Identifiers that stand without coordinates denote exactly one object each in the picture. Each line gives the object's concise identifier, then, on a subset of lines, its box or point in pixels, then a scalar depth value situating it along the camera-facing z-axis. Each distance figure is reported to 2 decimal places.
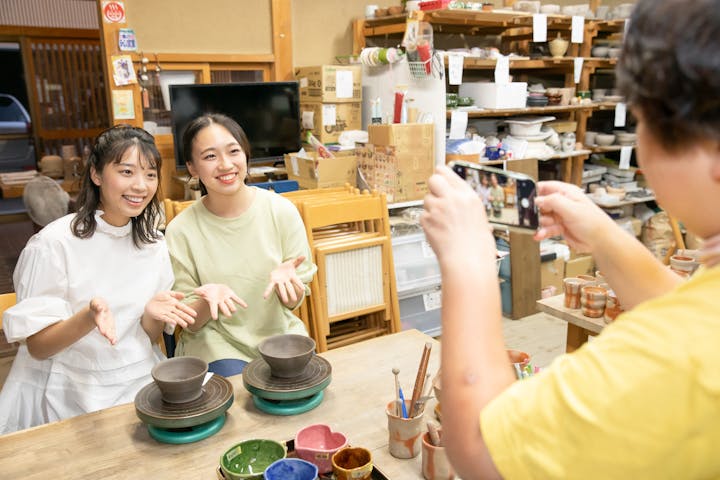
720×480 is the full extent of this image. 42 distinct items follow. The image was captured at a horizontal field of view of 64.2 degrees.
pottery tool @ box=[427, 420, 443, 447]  1.11
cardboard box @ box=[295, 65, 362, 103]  3.72
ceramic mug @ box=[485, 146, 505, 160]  3.94
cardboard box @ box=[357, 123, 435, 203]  3.31
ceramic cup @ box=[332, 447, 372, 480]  1.05
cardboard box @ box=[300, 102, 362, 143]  3.80
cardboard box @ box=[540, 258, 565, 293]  4.05
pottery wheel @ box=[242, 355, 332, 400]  1.30
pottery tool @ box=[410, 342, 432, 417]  1.20
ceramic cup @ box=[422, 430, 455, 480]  1.07
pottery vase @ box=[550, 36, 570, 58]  4.28
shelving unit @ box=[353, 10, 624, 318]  3.79
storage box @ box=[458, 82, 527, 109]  3.84
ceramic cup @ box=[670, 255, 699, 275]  2.15
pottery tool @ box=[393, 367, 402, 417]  1.19
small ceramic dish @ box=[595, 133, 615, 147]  4.62
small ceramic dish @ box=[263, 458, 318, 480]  1.04
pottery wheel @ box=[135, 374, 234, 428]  1.19
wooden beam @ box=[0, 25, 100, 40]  6.08
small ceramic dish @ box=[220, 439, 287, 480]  1.09
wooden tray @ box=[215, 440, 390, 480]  1.08
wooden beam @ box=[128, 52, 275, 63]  3.52
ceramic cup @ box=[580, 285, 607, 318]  2.00
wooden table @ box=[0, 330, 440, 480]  1.12
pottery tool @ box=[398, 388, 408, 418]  1.19
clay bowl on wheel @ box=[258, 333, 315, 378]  1.35
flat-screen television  3.45
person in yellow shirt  0.52
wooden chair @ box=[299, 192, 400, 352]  2.37
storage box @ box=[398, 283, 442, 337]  3.26
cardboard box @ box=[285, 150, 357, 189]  3.32
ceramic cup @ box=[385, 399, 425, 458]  1.14
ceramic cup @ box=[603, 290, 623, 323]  1.92
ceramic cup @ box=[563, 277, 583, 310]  2.09
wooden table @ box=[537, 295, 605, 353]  1.98
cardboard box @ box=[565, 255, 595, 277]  4.20
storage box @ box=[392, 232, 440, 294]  3.22
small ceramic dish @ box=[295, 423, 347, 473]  1.11
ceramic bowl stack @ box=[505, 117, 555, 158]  4.09
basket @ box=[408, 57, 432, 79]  3.43
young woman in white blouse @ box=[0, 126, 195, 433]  1.54
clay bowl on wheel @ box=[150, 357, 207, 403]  1.24
